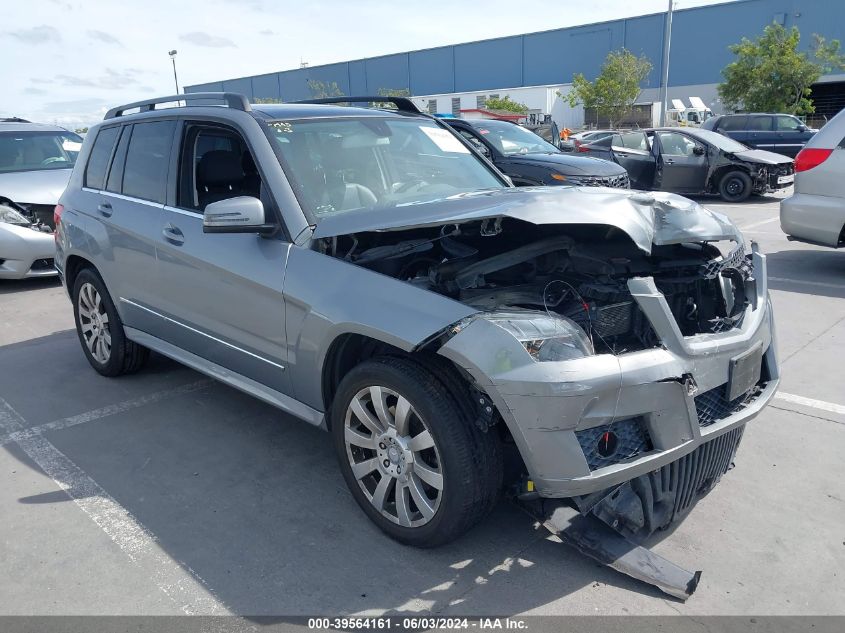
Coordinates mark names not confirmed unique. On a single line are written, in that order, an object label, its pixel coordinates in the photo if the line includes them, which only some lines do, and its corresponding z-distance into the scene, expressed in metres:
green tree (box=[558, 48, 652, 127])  43.97
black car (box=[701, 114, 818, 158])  20.11
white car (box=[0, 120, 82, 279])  8.27
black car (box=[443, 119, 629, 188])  10.42
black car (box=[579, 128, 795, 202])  13.86
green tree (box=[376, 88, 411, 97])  64.62
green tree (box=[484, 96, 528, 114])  47.44
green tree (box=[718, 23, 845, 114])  33.97
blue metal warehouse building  45.47
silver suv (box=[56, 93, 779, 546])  2.62
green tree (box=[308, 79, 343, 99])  69.62
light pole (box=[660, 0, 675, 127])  28.95
